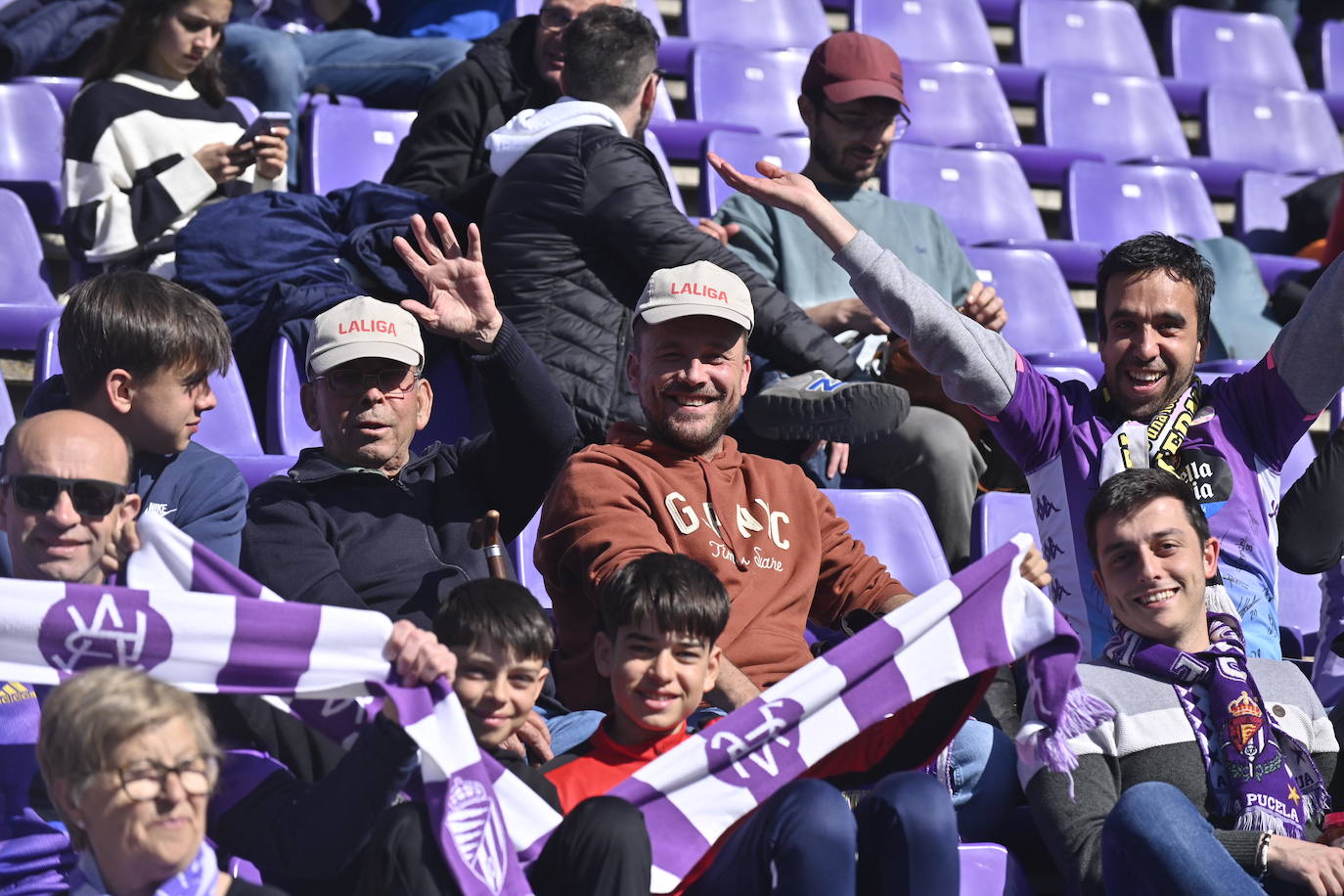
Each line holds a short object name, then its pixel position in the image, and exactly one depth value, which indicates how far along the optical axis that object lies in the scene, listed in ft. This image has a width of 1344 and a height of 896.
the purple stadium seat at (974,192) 37.99
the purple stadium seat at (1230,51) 51.47
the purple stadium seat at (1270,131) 47.18
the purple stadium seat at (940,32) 47.01
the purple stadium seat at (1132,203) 40.22
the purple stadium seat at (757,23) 45.68
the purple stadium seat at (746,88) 41.45
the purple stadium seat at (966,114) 42.98
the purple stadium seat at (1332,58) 53.11
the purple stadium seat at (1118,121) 44.78
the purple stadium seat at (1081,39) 49.34
